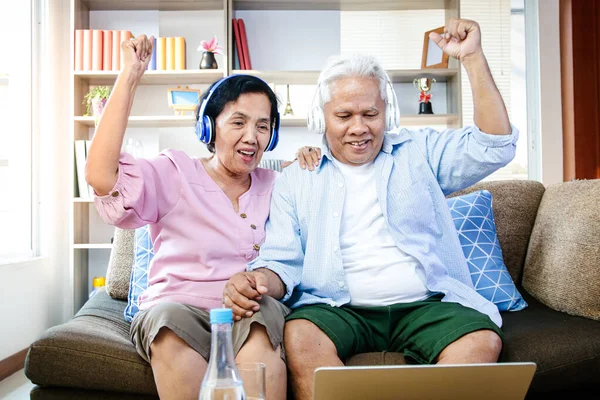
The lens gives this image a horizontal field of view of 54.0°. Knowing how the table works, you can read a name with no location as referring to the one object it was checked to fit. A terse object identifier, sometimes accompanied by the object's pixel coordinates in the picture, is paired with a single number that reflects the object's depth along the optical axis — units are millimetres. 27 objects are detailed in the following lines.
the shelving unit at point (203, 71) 4105
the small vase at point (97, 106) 3963
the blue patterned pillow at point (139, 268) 1922
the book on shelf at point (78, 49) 4012
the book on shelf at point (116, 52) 4047
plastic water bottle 880
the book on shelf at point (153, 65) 4168
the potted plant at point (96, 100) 3969
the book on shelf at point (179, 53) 4117
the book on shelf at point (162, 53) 4137
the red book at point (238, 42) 4176
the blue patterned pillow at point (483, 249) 1963
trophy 4262
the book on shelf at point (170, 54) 4129
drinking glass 919
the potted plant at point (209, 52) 4074
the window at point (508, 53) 4605
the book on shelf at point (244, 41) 4164
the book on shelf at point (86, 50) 4016
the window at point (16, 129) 3283
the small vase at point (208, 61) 4090
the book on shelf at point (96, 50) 4031
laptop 934
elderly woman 1403
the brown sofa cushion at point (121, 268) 2188
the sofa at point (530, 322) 1588
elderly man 1543
